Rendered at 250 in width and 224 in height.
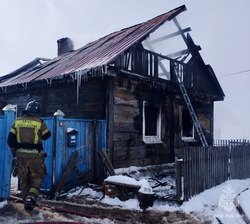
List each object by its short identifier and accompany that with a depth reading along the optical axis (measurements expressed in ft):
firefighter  18.01
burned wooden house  28.81
